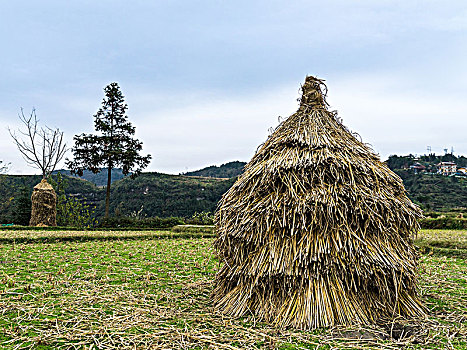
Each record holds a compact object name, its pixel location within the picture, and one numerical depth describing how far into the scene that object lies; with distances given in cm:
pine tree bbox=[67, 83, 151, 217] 3117
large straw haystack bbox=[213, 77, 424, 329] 457
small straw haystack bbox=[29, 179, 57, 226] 2389
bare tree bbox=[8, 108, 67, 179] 2877
